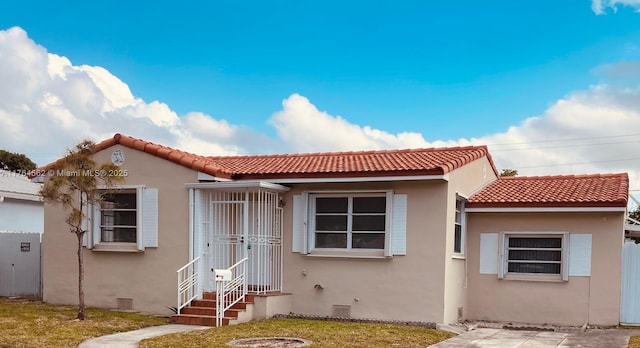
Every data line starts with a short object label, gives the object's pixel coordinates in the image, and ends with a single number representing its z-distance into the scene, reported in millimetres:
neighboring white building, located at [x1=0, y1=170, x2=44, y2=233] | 20547
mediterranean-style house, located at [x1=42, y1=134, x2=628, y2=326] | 13242
